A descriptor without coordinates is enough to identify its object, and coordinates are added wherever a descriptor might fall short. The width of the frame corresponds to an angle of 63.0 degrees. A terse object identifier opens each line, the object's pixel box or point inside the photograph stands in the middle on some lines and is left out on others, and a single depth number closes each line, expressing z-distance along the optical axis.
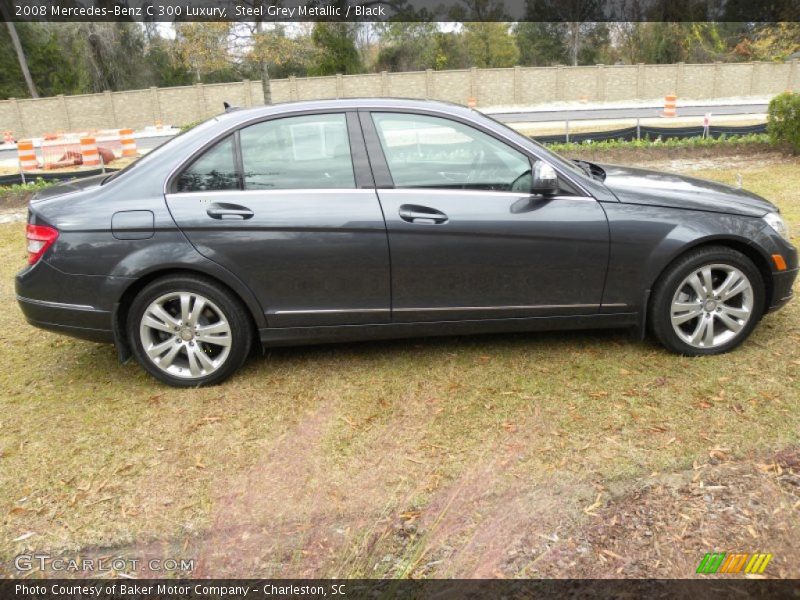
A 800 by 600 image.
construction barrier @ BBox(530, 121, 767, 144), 13.34
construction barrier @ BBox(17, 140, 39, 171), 17.71
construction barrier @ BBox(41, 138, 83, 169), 18.78
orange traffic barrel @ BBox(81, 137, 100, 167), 17.50
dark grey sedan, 3.82
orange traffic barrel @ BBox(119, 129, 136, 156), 20.14
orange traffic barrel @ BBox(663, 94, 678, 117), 26.09
